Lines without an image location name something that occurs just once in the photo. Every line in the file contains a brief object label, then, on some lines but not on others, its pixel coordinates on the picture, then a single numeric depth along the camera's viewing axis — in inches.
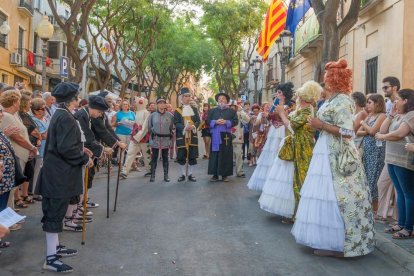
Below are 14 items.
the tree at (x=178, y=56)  1728.6
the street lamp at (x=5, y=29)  794.8
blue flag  830.8
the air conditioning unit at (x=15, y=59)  1168.2
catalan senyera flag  786.8
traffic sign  592.0
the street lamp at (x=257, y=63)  1090.5
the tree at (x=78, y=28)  603.8
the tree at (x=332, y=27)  457.0
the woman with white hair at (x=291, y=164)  268.2
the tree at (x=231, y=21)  1323.8
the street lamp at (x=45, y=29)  566.1
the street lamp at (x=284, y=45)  720.3
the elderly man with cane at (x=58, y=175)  202.2
